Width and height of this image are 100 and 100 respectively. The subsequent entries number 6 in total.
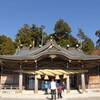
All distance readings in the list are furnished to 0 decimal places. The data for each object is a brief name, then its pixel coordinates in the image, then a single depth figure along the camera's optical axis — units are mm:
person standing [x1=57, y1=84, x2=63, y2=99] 10656
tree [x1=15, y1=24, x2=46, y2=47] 46344
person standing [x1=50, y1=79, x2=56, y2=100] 9867
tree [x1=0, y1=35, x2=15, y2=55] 37525
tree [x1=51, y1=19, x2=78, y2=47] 49969
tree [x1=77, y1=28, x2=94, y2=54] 47781
